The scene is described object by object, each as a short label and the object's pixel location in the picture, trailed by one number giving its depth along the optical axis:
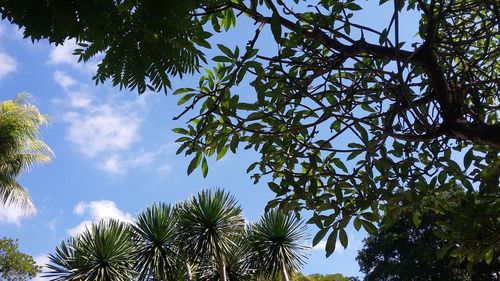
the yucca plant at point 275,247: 14.48
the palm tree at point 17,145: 14.71
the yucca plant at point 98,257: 13.80
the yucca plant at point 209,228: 14.07
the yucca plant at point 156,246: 14.26
